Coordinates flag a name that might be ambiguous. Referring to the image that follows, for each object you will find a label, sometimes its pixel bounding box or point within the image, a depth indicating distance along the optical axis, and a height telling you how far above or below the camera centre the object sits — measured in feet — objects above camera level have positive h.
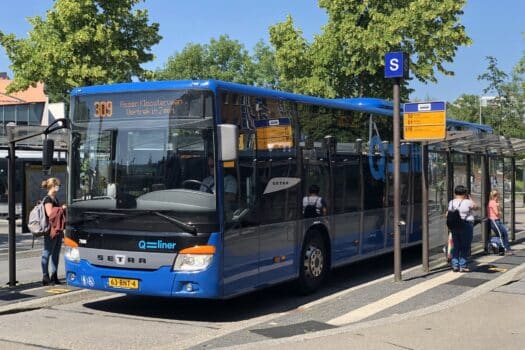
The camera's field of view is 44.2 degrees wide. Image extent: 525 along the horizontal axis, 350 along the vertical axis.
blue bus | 24.34 -0.57
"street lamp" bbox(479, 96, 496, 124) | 139.43 +16.14
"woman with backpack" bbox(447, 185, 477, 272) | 37.14 -3.26
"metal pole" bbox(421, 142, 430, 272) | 35.76 -1.54
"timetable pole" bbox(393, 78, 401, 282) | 33.50 -1.16
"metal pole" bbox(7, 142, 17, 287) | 32.24 -1.82
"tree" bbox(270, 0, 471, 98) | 66.33 +13.77
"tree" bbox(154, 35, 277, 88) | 214.07 +37.90
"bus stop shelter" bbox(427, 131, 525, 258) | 41.98 +0.21
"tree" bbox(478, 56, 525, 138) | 112.06 +12.95
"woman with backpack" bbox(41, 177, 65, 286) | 32.95 -2.90
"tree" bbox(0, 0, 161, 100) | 69.10 +14.12
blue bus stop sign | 33.50 +5.63
